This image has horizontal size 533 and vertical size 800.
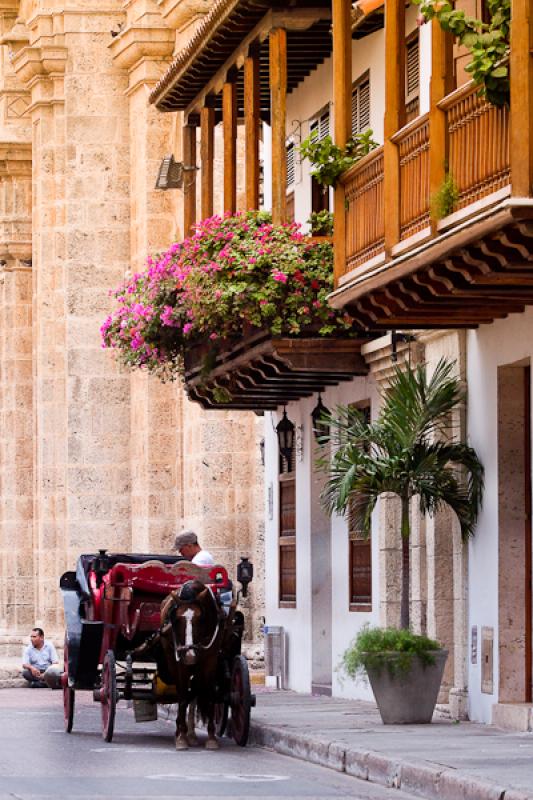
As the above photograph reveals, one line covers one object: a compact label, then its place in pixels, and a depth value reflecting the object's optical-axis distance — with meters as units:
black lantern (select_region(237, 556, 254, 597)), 28.94
